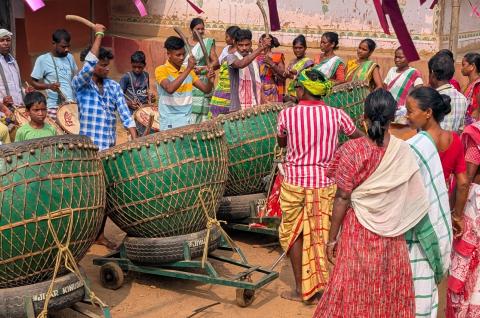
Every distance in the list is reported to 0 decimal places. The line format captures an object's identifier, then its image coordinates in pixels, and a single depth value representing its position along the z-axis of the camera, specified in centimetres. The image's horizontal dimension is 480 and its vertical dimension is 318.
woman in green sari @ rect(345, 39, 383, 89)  831
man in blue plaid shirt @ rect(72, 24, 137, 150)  645
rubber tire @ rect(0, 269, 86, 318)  465
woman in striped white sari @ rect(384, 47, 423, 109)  810
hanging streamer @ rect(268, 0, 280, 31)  677
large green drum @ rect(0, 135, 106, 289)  455
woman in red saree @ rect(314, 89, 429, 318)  415
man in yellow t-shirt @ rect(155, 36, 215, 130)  636
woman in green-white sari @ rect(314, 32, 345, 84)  836
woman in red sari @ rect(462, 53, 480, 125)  714
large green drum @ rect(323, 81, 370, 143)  754
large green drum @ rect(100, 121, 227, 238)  546
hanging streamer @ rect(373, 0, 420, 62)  546
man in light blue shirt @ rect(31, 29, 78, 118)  802
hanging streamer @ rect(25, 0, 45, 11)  620
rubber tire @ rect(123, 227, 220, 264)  560
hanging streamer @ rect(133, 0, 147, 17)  775
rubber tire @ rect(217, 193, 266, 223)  676
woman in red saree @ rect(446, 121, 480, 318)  471
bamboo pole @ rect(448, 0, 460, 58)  1045
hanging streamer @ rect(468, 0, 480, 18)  1194
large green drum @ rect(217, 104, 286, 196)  653
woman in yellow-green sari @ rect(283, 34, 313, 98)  881
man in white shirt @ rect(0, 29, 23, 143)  769
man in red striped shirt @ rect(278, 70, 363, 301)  530
